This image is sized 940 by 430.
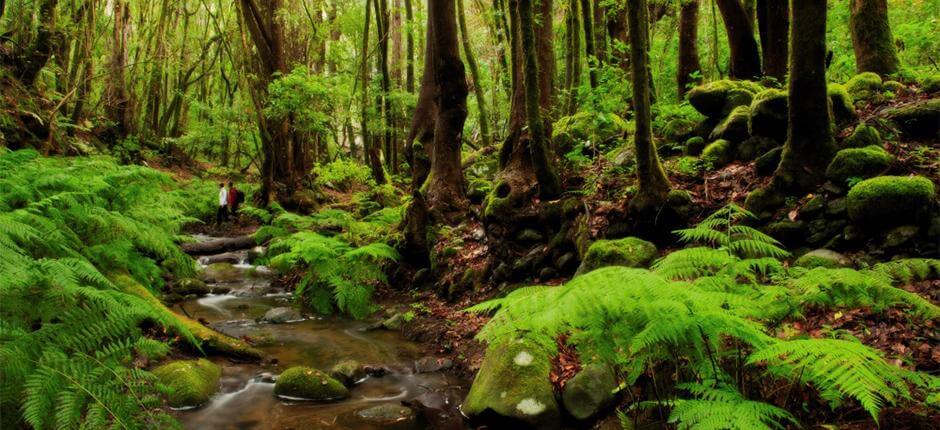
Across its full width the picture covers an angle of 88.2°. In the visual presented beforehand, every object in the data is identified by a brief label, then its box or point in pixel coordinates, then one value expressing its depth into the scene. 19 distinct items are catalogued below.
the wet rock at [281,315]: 7.84
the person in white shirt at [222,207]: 15.83
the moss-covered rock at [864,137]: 5.08
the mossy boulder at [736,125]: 6.76
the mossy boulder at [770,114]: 6.02
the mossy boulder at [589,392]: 3.96
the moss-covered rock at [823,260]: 4.20
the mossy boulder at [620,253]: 5.41
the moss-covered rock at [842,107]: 5.79
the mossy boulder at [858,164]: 4.73
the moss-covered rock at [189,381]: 4.53
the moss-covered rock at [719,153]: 6.75
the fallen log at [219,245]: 12.04
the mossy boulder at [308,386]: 4.92
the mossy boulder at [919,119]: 5.23
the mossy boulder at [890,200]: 4.17
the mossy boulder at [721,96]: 7.16
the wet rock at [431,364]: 5.87
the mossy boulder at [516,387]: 4.10
